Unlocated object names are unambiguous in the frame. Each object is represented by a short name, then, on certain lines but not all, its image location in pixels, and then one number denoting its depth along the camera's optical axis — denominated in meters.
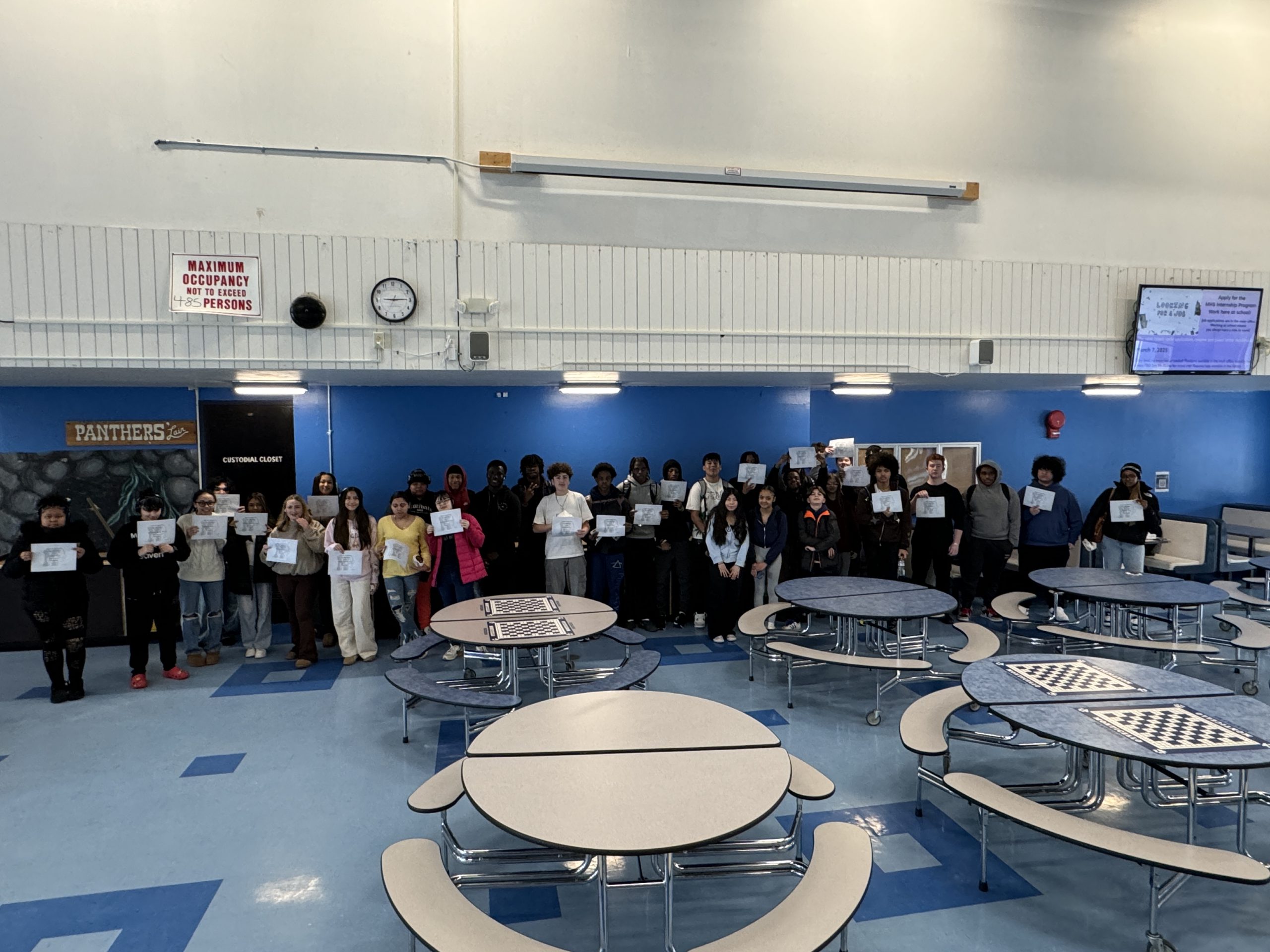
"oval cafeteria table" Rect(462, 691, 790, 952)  2.87
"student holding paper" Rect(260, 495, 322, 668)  7.33
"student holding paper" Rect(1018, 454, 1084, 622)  8.52
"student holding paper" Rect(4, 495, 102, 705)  6.31
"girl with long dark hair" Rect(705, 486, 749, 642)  7.79
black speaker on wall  6.62
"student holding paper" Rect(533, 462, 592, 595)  7.94
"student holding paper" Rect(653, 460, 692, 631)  8.46
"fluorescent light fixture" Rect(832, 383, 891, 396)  9.28
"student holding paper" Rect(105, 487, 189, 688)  6.70
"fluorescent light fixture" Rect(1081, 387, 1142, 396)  9.80
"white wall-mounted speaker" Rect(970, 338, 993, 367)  7.80
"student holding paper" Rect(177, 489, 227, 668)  7.18
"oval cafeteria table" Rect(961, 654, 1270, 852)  3.47
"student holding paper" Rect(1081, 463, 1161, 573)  8.41
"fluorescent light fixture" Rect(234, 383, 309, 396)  8.11
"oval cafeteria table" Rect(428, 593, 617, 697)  5.40
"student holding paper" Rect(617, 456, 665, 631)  8.52
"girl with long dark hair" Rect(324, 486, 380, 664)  7.26
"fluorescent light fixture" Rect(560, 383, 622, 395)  8.58
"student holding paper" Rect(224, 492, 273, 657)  7.54
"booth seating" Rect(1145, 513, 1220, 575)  10.45
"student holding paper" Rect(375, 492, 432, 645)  7.34
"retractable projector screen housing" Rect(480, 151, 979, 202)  7.04
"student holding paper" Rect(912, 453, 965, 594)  8.55
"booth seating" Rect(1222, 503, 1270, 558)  11.41
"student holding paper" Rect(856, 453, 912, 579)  8.47
